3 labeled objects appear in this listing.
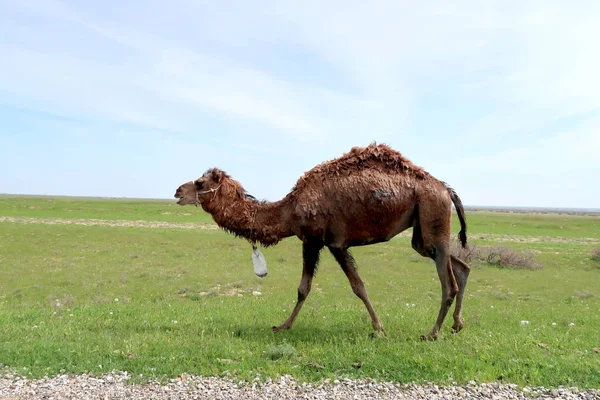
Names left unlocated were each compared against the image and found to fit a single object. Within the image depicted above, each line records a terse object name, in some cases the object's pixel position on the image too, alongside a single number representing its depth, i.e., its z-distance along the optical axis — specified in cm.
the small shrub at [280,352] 679
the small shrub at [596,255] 3163
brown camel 786
